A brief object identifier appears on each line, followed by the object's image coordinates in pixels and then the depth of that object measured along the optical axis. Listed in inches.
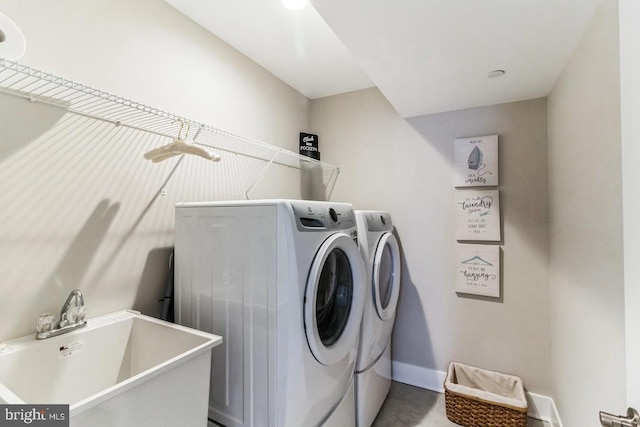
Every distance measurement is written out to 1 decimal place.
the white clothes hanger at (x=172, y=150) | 52.9
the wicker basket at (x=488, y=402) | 70.7
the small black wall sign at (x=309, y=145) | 107.9
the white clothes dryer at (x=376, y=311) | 67.9
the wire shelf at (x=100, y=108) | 41.2
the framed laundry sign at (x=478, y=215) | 84.0
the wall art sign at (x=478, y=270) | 84.3
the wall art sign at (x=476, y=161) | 84.1
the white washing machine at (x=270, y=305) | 45.7
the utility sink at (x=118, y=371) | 32.4
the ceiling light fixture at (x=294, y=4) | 62.3
